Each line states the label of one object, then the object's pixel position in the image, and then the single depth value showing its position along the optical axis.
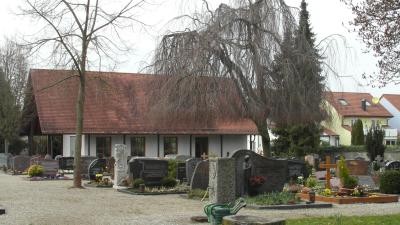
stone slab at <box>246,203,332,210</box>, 16.27
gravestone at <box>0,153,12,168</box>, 38.93
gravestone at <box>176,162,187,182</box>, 25.27
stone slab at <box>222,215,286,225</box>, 8.30
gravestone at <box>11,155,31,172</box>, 34.97
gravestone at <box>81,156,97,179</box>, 30.53
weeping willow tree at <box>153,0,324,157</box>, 23.73
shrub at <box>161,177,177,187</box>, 22.73
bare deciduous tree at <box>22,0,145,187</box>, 23.17
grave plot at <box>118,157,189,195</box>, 22.38
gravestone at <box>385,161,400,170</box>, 25.60
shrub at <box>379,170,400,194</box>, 20.69
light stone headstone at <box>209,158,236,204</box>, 13.66
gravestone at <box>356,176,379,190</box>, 21.96
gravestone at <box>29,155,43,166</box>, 32.25
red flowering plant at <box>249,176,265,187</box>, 18.72
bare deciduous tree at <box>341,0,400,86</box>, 12.30
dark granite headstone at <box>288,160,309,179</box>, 23.91
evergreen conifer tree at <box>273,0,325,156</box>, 24.97
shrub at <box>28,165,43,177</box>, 29.52
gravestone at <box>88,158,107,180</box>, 27.67
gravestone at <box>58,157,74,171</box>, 34.89
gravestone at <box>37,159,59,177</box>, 30.03
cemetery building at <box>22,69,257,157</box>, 40.12
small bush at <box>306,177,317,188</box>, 21.94
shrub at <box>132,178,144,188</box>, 22.14
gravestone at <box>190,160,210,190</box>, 20.47
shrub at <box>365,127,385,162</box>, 40.25
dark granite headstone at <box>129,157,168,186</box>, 22.61
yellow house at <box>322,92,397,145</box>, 73.69
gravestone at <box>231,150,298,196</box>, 18.81
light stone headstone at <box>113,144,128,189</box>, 23.69
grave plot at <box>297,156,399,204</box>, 18.19
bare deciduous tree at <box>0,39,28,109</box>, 49.22
